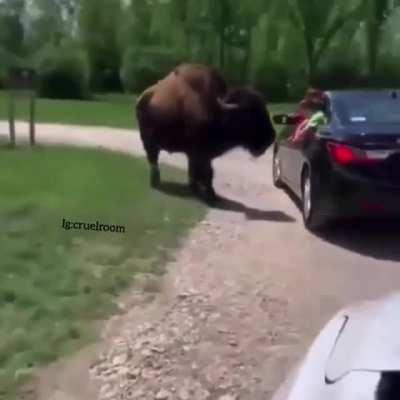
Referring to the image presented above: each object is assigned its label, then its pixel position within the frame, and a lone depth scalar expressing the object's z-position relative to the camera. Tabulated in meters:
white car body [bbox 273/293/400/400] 2.47
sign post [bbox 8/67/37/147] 16.79
